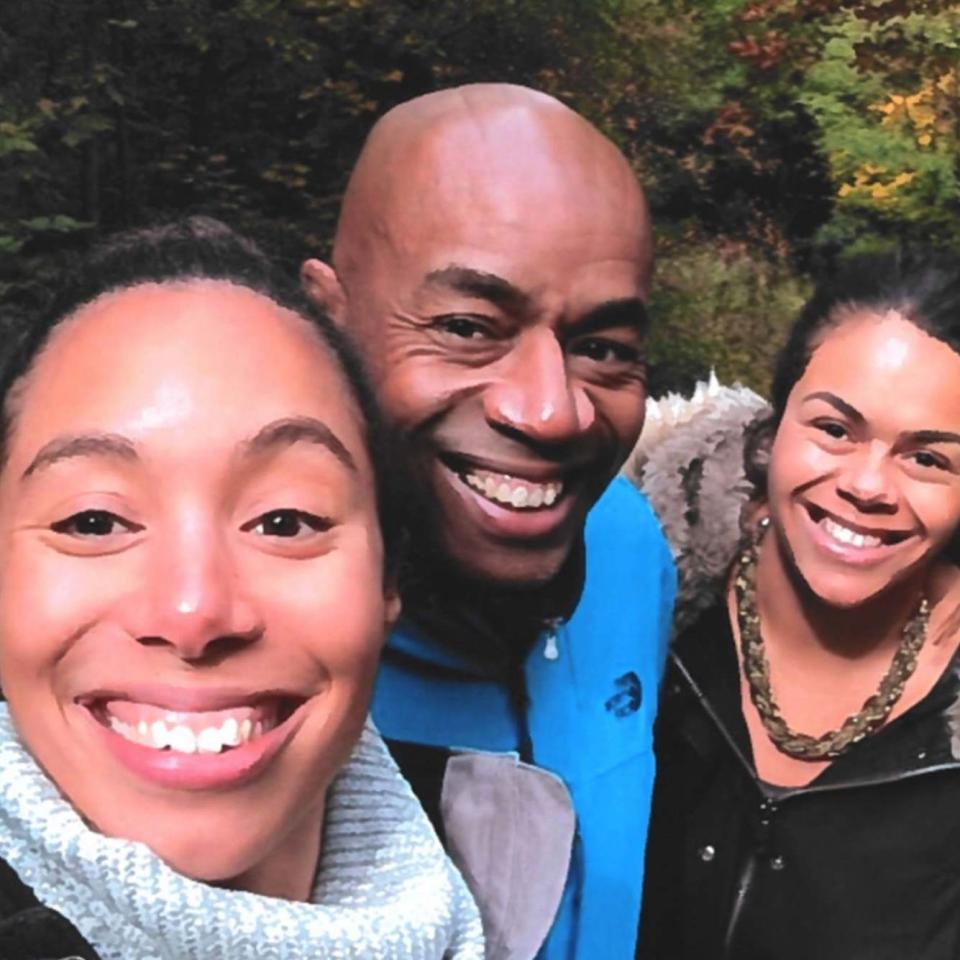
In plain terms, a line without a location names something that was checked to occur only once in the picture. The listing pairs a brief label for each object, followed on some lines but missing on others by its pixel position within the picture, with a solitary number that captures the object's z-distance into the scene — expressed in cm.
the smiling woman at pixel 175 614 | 37
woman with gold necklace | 77
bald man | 59
